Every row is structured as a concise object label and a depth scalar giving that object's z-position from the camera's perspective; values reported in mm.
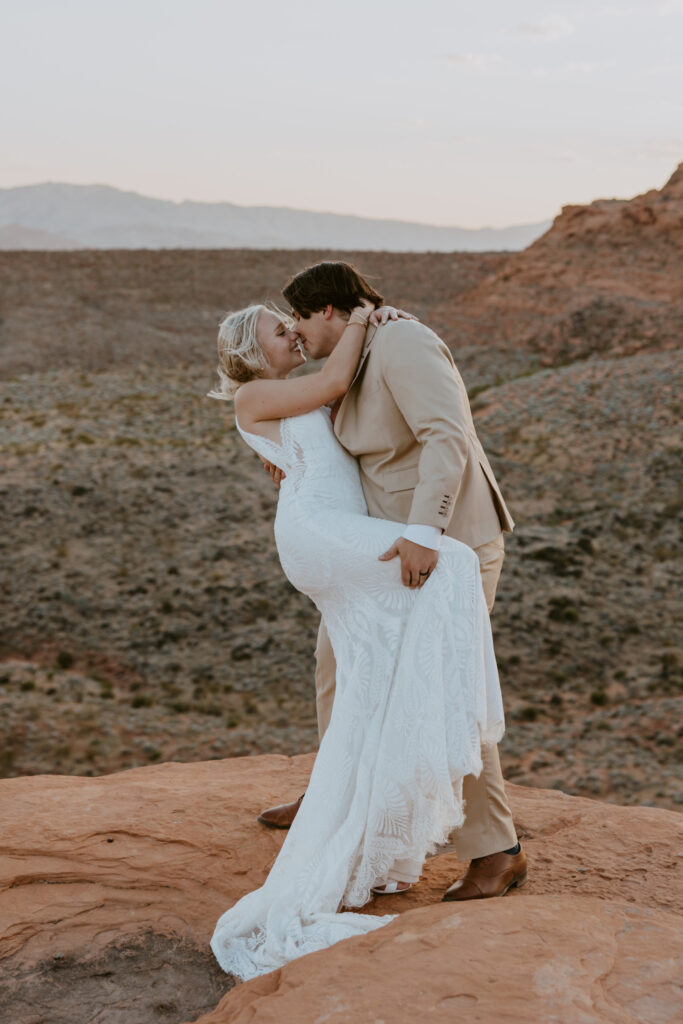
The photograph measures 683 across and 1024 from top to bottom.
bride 3311
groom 3332
